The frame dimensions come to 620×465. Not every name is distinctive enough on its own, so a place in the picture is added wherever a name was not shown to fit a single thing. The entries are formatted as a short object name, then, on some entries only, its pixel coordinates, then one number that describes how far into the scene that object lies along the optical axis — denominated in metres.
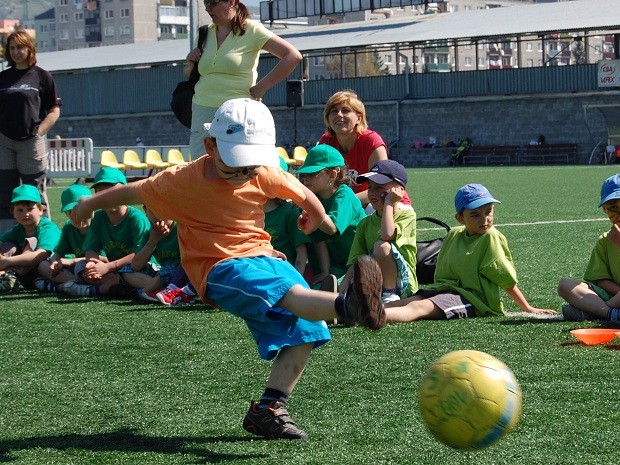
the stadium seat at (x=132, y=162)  42.02
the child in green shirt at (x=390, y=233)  9.93
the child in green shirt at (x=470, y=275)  9.49
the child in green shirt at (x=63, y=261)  12.74
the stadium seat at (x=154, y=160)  42.41
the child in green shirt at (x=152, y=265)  11.65
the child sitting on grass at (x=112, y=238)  12.12
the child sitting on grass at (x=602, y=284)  8.93
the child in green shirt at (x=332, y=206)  10.45
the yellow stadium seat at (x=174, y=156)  42.70
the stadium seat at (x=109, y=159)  40.34
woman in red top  11.46
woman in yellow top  10.55
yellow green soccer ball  5.31
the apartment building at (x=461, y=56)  140.77
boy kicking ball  6.02
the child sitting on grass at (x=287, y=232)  10.77
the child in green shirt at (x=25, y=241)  12.91
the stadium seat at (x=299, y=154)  42.83
